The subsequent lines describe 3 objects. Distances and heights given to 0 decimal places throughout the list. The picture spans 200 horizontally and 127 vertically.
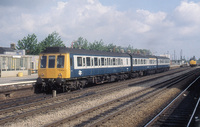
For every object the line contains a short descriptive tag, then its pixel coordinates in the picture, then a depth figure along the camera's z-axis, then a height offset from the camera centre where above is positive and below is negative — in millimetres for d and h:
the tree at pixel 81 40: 87494 +10383
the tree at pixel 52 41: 54381 +6677
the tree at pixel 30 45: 47791 +4912
